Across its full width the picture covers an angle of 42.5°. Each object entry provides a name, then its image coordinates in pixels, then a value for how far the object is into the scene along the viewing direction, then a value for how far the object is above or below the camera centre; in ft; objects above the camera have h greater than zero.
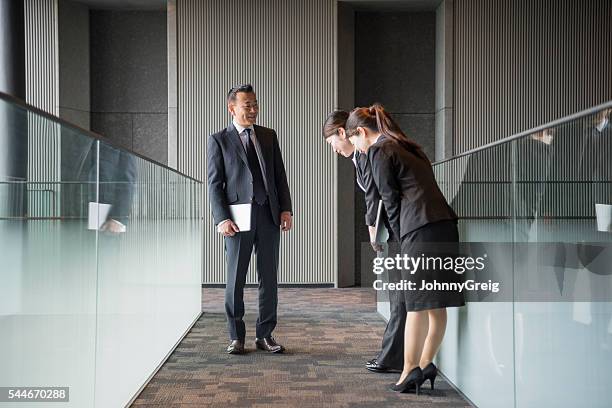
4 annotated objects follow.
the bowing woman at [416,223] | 10.00 -0.37
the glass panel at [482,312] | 8.63 -1.41
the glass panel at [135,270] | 8.41 -1.04
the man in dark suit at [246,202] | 13.76 -0.17
